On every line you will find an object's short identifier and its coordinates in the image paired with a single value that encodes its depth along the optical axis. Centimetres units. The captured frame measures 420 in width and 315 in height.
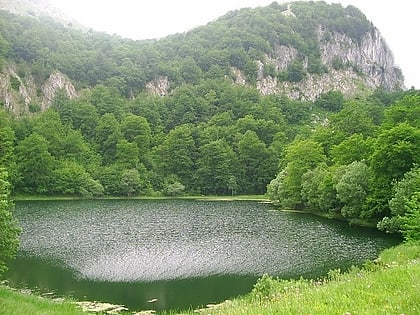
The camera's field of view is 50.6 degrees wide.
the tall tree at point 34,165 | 11669
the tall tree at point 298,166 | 8581
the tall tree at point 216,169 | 13750
